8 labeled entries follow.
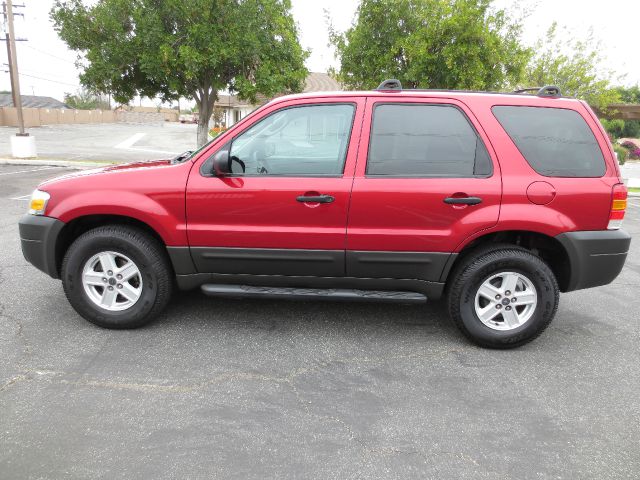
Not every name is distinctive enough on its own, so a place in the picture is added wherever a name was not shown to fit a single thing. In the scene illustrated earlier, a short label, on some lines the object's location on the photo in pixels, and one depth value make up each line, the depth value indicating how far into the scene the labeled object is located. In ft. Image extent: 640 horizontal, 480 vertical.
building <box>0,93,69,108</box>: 229.52
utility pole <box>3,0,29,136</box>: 54.19
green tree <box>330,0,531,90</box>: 43.86
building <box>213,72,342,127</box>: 129.88
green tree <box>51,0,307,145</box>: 42.73
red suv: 11.04
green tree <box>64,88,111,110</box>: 288.51
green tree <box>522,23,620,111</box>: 77.56
